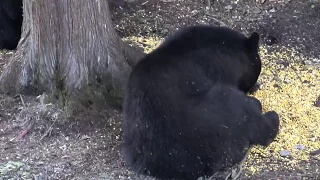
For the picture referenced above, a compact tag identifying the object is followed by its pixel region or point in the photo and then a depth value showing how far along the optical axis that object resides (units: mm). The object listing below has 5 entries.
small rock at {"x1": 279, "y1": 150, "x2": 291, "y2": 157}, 4594
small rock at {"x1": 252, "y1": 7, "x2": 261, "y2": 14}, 7133
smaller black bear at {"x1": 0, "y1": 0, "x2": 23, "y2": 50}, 6770
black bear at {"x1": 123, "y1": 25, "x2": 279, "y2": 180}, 4137
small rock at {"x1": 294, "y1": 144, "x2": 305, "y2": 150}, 4682
